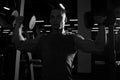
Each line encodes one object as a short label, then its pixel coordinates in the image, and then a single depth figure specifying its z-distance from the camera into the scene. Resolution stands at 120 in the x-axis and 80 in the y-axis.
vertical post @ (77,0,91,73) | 4.36
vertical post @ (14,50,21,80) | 2.44
